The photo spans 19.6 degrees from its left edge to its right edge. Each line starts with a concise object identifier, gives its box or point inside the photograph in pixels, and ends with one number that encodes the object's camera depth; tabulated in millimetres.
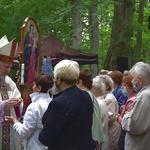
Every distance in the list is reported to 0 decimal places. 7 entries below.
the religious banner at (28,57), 7605
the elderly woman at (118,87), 8164
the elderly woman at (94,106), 5520
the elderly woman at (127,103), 5914
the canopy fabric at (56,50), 13320
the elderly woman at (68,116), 4309
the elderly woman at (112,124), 6654
